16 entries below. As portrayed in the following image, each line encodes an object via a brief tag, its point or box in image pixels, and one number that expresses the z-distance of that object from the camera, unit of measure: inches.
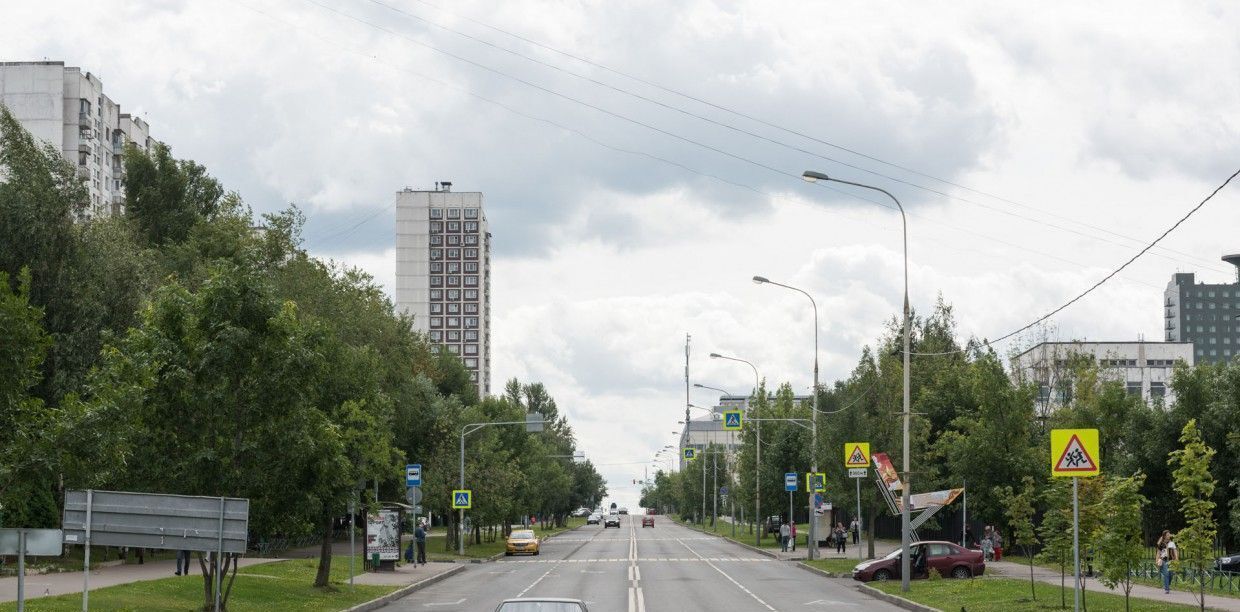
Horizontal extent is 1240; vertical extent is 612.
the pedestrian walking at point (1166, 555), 1306.6
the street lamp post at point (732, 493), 3772.9
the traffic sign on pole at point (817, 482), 2031.3
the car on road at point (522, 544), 2672.2
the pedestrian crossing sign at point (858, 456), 1701.5
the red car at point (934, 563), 1626.5
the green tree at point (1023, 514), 1218.6
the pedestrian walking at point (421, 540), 2081.7
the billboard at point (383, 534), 1808.6
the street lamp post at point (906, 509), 1384.1
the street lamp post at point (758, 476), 2832.2
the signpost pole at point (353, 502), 1321.0
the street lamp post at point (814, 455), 2123.5
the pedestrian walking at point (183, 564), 1422.5
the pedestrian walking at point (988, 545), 2034.9
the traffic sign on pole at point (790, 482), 2401.6
